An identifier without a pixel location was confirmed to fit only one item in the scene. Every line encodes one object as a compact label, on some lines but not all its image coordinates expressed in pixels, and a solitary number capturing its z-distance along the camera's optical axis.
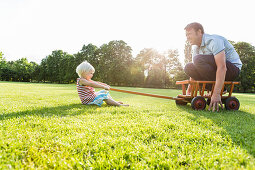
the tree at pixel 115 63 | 41.83
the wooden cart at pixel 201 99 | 3.40
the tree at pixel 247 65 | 35.56
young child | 4.02
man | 3.10
